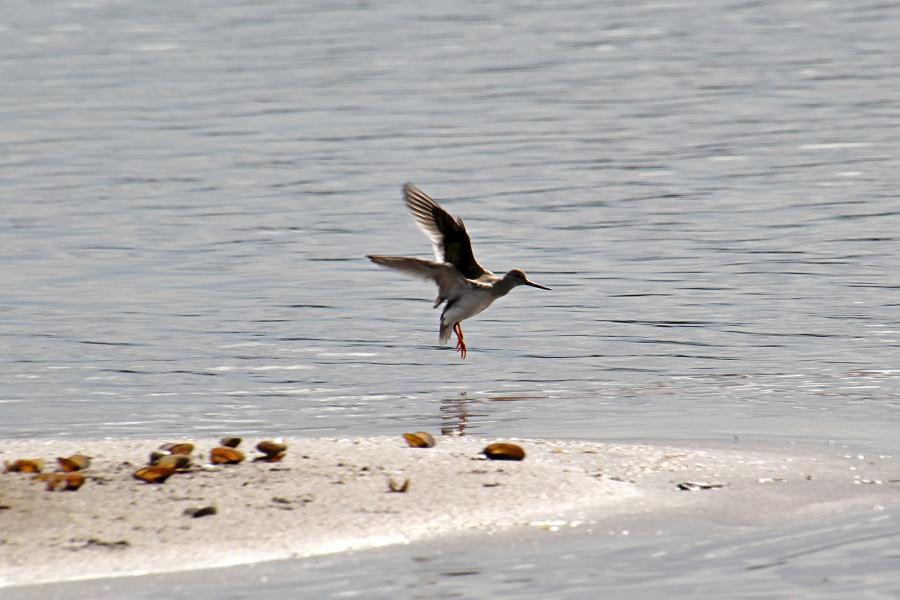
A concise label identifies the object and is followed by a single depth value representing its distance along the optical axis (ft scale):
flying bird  75.87
